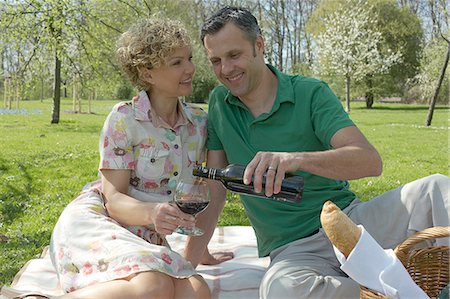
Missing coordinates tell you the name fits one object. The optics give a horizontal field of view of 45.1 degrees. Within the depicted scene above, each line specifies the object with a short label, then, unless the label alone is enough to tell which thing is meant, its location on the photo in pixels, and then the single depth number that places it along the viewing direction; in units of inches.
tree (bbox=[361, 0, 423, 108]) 1231.5
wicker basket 84.0
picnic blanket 125.0
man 101.6
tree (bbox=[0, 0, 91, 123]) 423.5
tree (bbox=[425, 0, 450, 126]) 644.1
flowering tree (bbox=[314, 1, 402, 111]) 1222.9
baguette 73.0
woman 98.8
